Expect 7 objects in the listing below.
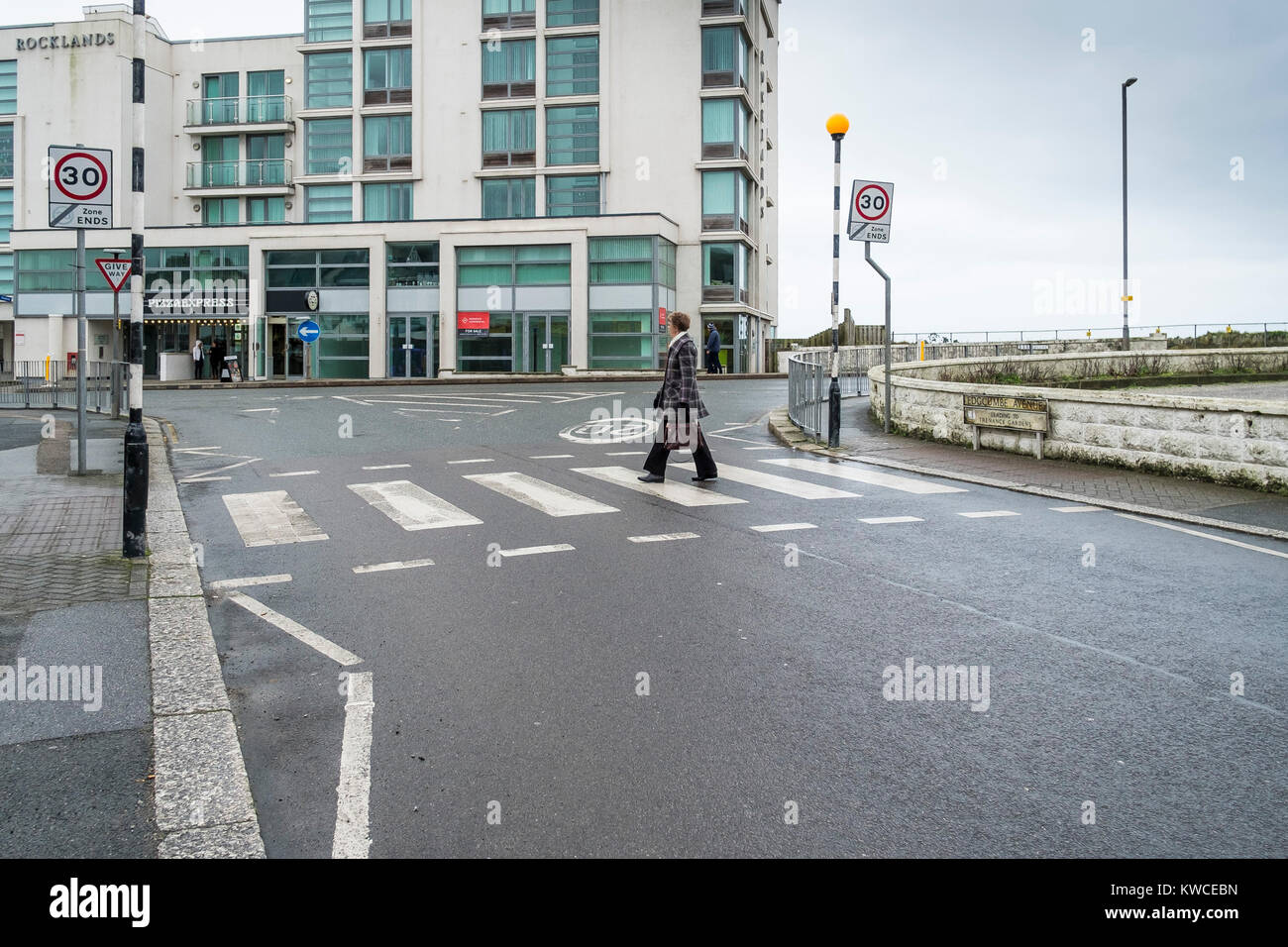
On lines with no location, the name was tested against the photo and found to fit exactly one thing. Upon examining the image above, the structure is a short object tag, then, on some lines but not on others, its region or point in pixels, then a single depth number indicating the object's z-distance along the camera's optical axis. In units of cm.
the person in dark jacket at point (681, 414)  1274
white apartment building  4856
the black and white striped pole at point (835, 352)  1609
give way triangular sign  2264
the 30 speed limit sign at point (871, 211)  1630
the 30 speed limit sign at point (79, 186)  1233
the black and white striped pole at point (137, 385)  827
